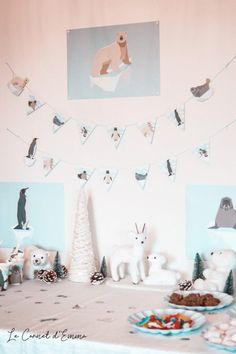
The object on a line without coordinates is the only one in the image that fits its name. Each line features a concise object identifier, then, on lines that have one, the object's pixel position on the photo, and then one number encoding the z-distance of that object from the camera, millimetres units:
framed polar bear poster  2258
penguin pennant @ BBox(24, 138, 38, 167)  2445
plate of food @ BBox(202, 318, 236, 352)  1522
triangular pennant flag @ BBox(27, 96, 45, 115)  2426
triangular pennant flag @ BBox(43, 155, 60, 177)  2420
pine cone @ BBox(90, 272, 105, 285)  2215
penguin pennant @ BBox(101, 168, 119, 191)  2340
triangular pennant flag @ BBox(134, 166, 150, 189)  2295
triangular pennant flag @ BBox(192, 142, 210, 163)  2201
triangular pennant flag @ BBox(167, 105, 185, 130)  2229
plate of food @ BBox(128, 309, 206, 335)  1635
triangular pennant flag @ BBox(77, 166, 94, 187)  2375
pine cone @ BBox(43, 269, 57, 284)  2242
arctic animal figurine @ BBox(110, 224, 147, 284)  2197
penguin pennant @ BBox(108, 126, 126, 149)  2316
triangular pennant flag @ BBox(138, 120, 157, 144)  2271
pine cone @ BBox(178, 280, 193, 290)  2088
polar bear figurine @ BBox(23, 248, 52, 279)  2342
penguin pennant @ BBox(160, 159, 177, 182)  2254
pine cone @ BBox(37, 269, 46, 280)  2268
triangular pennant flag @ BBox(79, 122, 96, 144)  2355
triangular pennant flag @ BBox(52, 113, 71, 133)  2395
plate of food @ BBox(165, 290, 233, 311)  1848
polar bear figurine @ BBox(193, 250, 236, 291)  2074
